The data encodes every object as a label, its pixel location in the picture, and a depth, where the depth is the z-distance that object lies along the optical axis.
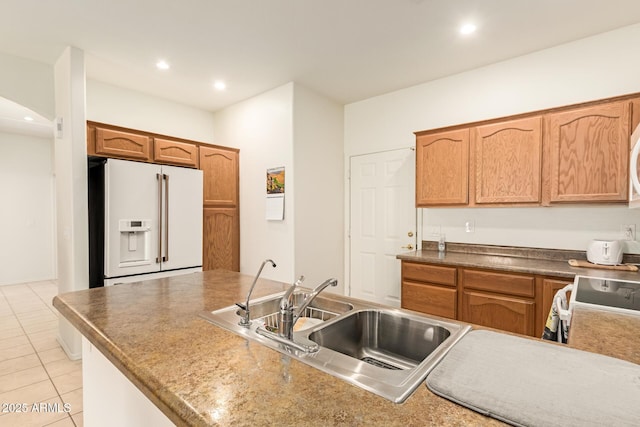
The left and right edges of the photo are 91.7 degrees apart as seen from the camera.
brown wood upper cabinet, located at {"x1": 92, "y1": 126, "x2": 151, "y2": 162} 2.97
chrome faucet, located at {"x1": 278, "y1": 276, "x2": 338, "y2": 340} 1.06
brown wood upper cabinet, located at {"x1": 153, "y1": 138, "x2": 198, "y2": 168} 3.39
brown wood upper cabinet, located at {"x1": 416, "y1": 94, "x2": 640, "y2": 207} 2.31
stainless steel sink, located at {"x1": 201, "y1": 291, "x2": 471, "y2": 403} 0.83
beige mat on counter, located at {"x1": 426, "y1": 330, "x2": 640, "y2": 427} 0.60
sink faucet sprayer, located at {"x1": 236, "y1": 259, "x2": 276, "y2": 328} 1.16
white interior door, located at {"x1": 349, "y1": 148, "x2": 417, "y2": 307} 3.69
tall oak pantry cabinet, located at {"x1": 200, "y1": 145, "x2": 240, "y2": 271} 3.82
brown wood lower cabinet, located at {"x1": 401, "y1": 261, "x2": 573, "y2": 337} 2.32
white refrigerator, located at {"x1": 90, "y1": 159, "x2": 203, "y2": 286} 2.74
